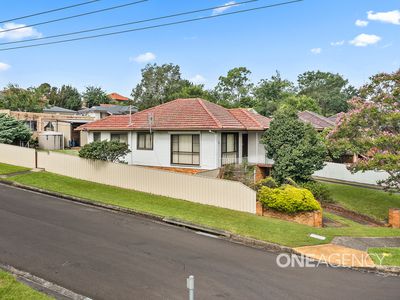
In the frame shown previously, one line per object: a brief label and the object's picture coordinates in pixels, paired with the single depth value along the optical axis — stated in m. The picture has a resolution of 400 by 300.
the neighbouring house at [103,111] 61.39
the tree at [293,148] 21.02
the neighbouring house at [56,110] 64.36
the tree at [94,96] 93.06
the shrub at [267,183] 17.88
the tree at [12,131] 30.97
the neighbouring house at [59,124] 39.02
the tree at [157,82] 72.06
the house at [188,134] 22.50
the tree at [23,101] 54.60
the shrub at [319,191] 20.97
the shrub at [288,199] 15.42
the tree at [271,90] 62.78
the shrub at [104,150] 20.98
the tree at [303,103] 55.17
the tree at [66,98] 87.19
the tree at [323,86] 96.31
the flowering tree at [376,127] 16.42
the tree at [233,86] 62.12
